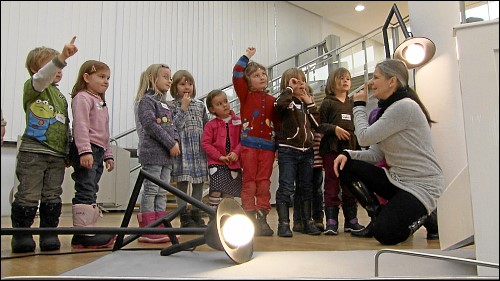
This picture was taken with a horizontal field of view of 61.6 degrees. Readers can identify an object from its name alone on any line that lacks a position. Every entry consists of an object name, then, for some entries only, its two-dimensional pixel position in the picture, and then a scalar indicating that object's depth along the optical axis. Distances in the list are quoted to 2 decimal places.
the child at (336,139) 1.57
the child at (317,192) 1.62
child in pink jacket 1.64
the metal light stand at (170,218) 0.93
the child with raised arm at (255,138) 1.56
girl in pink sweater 1.27
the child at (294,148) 1.56
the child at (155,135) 1.47
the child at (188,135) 1.62
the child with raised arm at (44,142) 1.16
